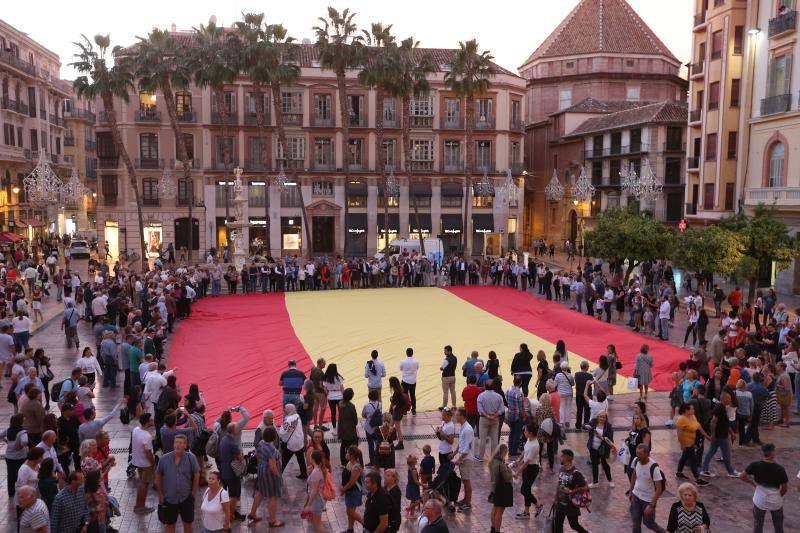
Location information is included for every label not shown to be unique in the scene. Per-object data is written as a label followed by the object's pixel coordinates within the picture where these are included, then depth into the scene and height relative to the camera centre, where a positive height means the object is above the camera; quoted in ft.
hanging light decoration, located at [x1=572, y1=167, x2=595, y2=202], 139.57 +1.45
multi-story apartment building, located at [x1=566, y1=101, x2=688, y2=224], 177.27 +10.96
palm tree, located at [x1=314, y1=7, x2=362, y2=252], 154.20 +31.99
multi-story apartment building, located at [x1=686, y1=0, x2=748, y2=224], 130.11 +17.21
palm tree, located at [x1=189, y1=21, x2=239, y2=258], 155.63 +29.19
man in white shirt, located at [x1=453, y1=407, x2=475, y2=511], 36.81 -13.25
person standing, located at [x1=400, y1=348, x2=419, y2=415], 52.70 -13.04
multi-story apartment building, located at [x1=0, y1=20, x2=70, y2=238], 176.04 +18.61
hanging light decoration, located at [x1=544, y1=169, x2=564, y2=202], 148.46 +0.90
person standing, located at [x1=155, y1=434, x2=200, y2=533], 31.94 -12.88
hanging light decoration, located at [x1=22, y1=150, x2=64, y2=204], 115.03 +1.23
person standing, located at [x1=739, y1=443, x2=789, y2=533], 32.68 -13.14
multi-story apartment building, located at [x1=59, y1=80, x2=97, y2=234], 257.96 +13.86
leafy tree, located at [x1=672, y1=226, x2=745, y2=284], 93.91 -7.28
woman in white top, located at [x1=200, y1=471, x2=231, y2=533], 29.71 -12.83
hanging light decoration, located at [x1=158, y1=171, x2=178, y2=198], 152.46 +1.77
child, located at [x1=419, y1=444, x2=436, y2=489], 35.28 -13.49
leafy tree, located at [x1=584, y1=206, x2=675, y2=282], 107.24 -6.69
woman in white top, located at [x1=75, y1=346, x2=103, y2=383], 51.80 -12.41
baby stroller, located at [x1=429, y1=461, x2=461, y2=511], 36.37 -14.79
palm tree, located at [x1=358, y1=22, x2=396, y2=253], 155.33 +28.42
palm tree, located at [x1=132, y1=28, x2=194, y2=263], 153.17 +27.14
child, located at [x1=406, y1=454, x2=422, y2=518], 34.83 -14.70
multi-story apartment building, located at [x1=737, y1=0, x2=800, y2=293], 115.55 +13.07
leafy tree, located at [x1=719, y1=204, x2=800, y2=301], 93.50 -6.57
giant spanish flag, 63.52 -16.04
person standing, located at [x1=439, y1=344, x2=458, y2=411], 53.06 -13.09
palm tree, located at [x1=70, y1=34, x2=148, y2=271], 147.23 +23.93
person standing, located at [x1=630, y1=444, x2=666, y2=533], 32.73 -13.36
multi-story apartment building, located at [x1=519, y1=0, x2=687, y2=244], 227.81 +39.19
